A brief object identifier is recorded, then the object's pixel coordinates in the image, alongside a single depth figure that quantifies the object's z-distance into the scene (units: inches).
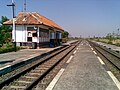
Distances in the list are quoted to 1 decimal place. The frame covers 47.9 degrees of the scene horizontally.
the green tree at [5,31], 1076.5
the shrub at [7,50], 557.7
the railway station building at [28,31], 772.5
